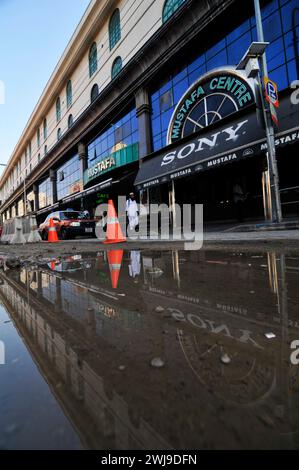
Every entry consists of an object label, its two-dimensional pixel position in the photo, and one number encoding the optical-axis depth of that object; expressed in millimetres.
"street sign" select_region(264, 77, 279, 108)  6817
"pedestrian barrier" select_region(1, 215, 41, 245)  14352
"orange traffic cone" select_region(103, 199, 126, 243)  7832
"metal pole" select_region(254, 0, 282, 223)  6844
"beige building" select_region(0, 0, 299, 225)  9078
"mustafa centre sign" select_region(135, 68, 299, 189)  8445
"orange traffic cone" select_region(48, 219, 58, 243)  11648
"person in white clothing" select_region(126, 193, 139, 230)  10758
